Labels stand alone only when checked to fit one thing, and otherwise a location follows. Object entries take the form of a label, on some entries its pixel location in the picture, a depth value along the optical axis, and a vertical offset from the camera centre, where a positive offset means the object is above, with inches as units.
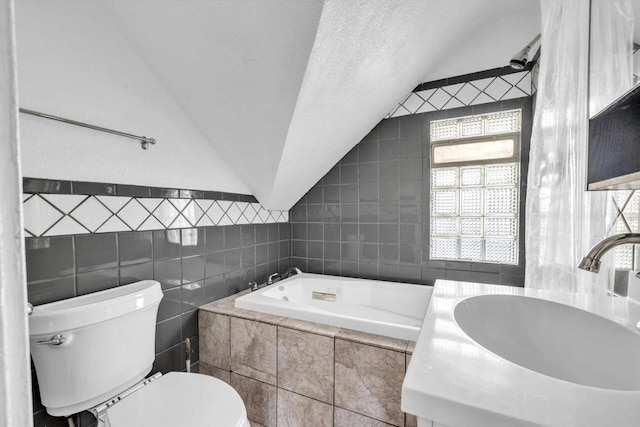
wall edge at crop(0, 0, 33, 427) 9.3 -1.8
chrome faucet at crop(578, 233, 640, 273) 28.0 -4.5
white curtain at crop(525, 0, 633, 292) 39.6 +12.0
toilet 39.6 -26.8
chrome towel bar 42.0 +14.1
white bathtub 85.7 -30.3
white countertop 18.1 -13.7
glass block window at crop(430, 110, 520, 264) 82.5 +5.4
